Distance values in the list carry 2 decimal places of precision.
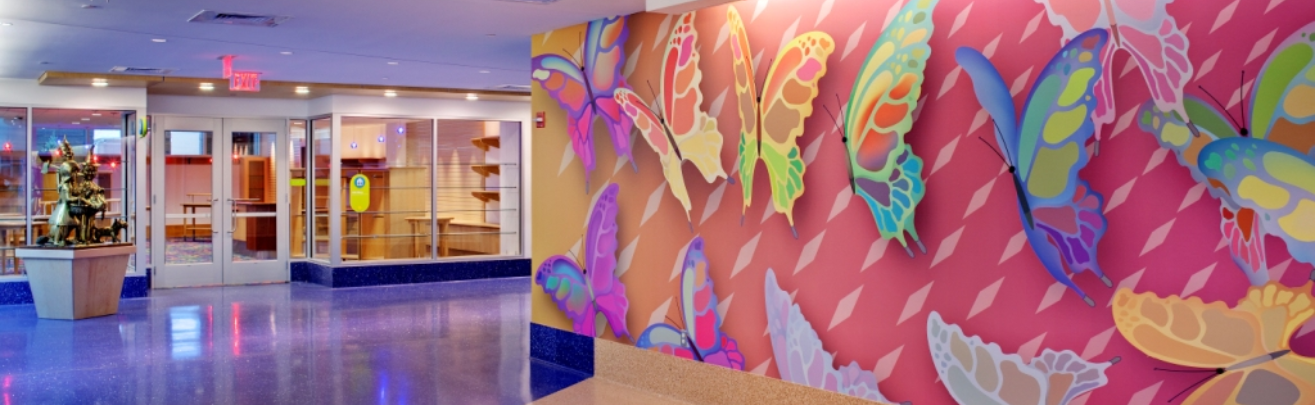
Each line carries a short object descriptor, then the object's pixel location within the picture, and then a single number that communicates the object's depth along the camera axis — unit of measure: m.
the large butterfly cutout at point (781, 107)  5.17
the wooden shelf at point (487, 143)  13.57
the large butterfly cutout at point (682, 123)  5.77
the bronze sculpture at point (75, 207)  9.88
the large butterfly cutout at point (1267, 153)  3.46
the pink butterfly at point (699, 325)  5.77
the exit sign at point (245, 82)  8.89
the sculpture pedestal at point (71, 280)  9.63
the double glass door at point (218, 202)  12.49
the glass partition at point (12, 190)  10.80
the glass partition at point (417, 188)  12.90
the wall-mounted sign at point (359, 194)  12.92
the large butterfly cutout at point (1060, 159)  4.05
